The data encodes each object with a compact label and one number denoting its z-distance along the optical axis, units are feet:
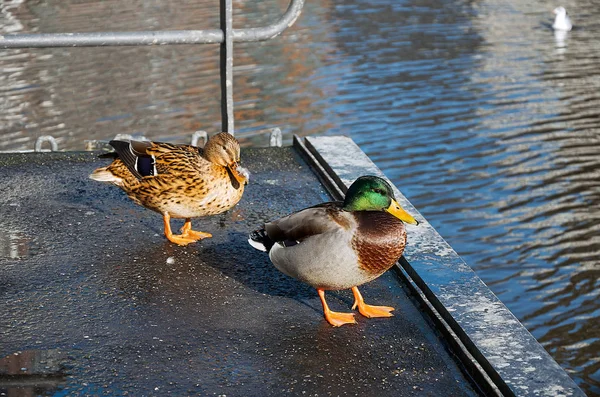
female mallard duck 14.97
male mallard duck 12.10
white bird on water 54.39
